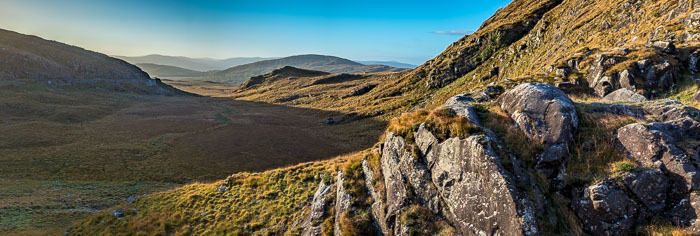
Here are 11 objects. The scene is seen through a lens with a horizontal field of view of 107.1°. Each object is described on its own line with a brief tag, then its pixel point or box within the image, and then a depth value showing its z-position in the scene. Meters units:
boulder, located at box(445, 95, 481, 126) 9.97
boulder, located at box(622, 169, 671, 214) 6.61
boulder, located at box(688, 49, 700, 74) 17.05
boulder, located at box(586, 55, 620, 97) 19.72
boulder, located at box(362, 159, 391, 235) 10.60
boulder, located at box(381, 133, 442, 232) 9.70
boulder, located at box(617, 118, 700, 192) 6.48
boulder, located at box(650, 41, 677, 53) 19.24
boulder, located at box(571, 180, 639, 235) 6.70
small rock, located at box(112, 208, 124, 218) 18.78
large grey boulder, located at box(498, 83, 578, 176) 8.29
